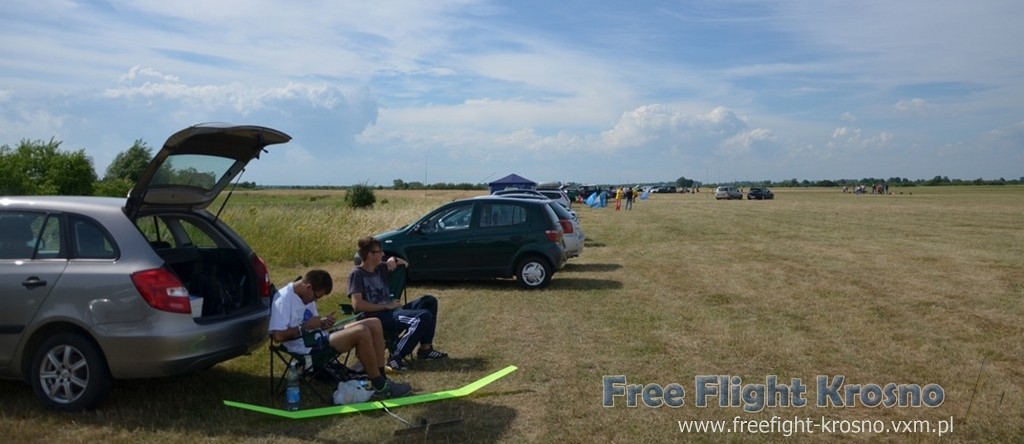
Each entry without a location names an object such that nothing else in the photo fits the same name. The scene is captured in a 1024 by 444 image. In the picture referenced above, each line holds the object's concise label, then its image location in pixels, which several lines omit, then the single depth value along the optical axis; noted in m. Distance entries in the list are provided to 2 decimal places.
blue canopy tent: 37.69
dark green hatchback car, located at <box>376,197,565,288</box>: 13.38
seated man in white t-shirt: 6.38
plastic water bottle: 6.18
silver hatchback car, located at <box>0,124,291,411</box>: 5.71
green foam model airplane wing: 5.99
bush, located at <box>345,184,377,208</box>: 47.06
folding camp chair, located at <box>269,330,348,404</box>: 6.37
